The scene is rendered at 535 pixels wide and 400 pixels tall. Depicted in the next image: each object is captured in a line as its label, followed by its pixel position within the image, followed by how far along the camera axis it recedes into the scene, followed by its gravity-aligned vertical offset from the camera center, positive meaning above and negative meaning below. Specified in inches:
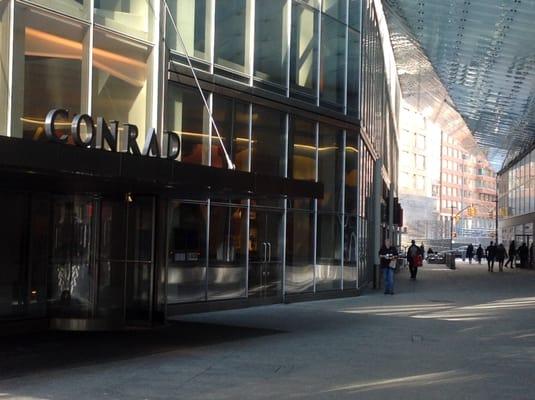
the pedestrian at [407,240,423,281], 1259.2 -28.4
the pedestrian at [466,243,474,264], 2250.2 -27.1
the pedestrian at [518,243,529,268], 1809.8 -26.5
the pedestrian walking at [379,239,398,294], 901.1 -26.7
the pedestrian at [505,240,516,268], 1859.0 -20.4
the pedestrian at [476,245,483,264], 2312.4 -30.3
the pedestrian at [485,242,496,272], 1668.3 -25.9
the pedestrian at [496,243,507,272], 1715.1 -24.1
